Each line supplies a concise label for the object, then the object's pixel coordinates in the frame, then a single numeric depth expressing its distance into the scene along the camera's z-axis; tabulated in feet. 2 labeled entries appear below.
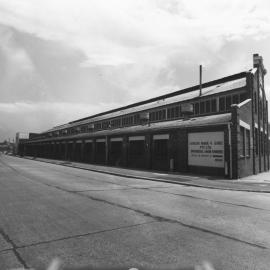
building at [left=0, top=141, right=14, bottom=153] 557.50
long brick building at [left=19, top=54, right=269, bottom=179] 73.53
